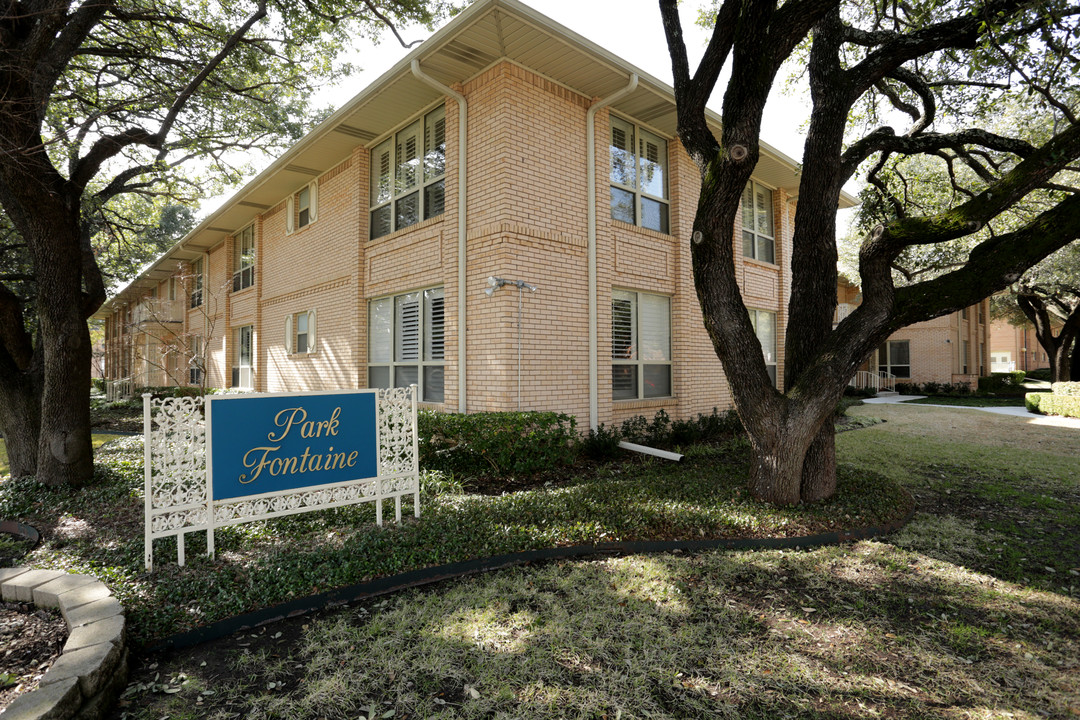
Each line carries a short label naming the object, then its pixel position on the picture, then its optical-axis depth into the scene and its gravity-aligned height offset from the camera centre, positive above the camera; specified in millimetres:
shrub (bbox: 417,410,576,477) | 6848 -987
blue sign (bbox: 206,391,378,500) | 4113 -609
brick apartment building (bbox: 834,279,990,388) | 23609 +805
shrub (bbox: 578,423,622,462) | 8188 -1245
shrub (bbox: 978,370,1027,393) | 22781 -865
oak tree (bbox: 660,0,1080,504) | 4930 +1719
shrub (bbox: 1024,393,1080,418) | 14173 -1139
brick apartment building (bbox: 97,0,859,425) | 7578 +2476
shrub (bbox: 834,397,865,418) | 14569 -1218
